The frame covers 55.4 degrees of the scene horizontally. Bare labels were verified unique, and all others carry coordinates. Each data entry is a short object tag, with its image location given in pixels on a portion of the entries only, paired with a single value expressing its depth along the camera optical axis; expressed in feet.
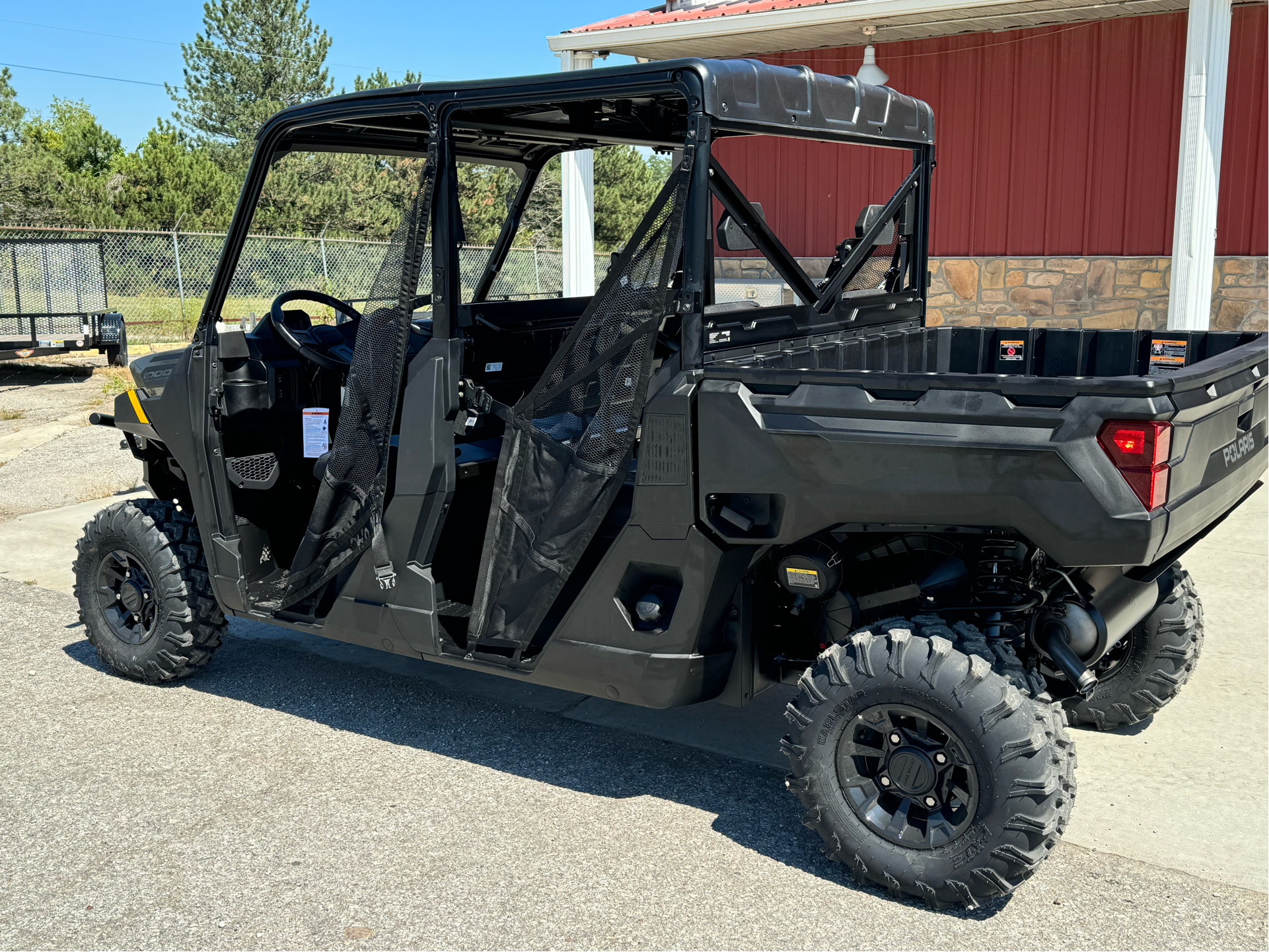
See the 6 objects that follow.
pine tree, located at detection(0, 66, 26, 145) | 151.23
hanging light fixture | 32.73
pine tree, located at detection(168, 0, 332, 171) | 136.67
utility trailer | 51.70
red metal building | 32.65
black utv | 9.82
